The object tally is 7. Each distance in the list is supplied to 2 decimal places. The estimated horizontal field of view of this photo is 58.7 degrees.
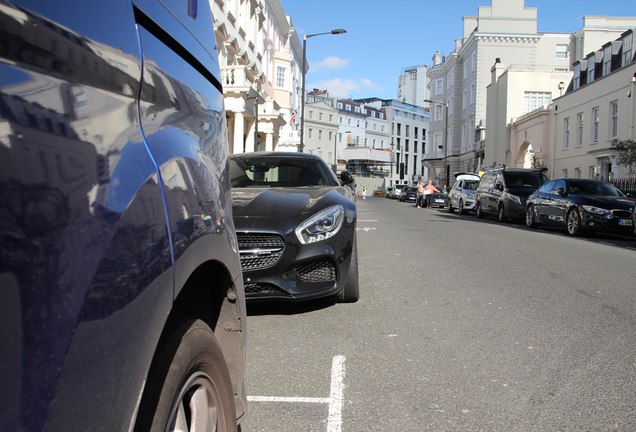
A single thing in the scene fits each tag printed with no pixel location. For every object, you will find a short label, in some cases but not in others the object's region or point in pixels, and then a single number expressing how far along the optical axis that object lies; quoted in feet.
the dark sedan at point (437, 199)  109.60
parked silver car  81.76
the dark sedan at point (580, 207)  44.09
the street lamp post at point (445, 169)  185.42
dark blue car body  3.26
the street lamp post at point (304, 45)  95.04
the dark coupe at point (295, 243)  15.60
